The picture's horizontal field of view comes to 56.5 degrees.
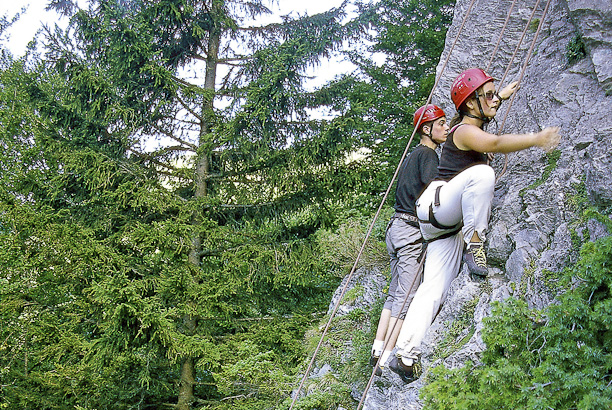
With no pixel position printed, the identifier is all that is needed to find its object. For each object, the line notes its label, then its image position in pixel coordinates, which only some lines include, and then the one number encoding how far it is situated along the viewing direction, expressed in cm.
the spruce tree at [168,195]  957
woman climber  405
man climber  465
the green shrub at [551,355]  304
